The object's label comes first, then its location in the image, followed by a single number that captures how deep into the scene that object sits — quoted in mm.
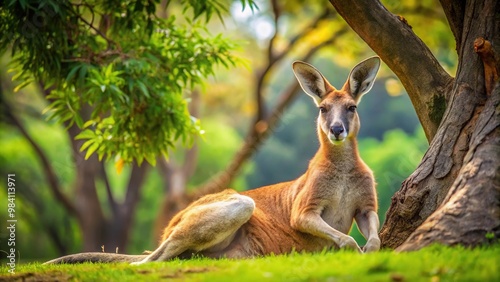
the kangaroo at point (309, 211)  15883
